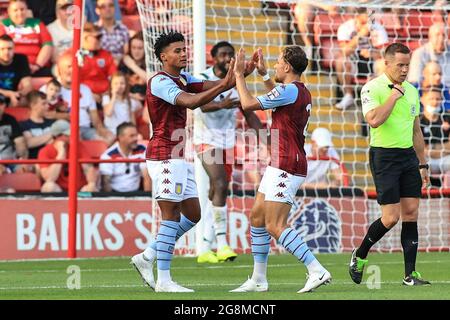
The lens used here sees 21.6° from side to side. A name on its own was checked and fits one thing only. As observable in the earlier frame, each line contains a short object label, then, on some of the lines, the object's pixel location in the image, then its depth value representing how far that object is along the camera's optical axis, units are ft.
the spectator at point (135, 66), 61.72
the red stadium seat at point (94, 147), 58.80
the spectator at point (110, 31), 62.44
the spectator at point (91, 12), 62.59
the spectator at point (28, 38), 60.80
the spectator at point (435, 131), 58.85
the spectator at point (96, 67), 61.52
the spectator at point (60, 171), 56.29
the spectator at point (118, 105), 60.18
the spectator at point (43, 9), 61.93
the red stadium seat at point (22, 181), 55.88
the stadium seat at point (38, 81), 59.93
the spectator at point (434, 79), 59.67
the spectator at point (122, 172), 57.11
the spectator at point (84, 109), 59.41
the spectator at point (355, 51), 60.85
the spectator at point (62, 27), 61.52
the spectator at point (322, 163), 56.65
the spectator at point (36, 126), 57.72
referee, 35.42
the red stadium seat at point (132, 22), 63.90
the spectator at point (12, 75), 59.11
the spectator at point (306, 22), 60.59
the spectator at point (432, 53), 61.00
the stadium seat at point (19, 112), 58.65
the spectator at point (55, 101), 59.26
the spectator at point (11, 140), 57.06
